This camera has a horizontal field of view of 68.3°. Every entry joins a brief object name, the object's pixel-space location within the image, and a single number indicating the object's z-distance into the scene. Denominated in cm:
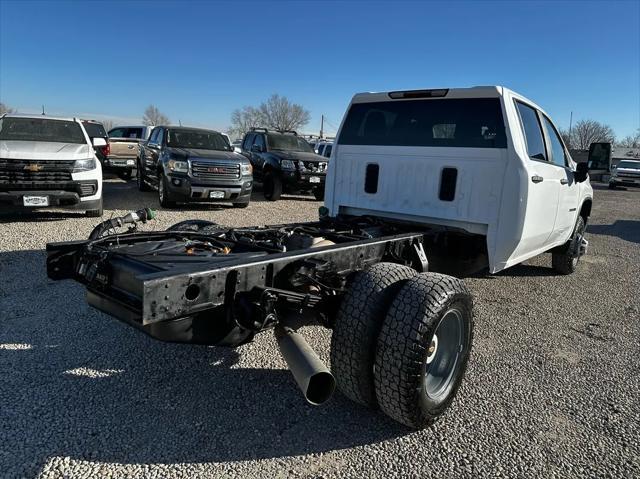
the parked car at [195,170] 1005
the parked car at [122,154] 1603
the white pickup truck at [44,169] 752
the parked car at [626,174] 2811
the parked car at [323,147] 1909
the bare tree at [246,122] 8688
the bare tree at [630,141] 9290
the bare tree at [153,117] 9919
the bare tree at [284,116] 8425
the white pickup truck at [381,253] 250
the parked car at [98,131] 1492
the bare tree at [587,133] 8232
